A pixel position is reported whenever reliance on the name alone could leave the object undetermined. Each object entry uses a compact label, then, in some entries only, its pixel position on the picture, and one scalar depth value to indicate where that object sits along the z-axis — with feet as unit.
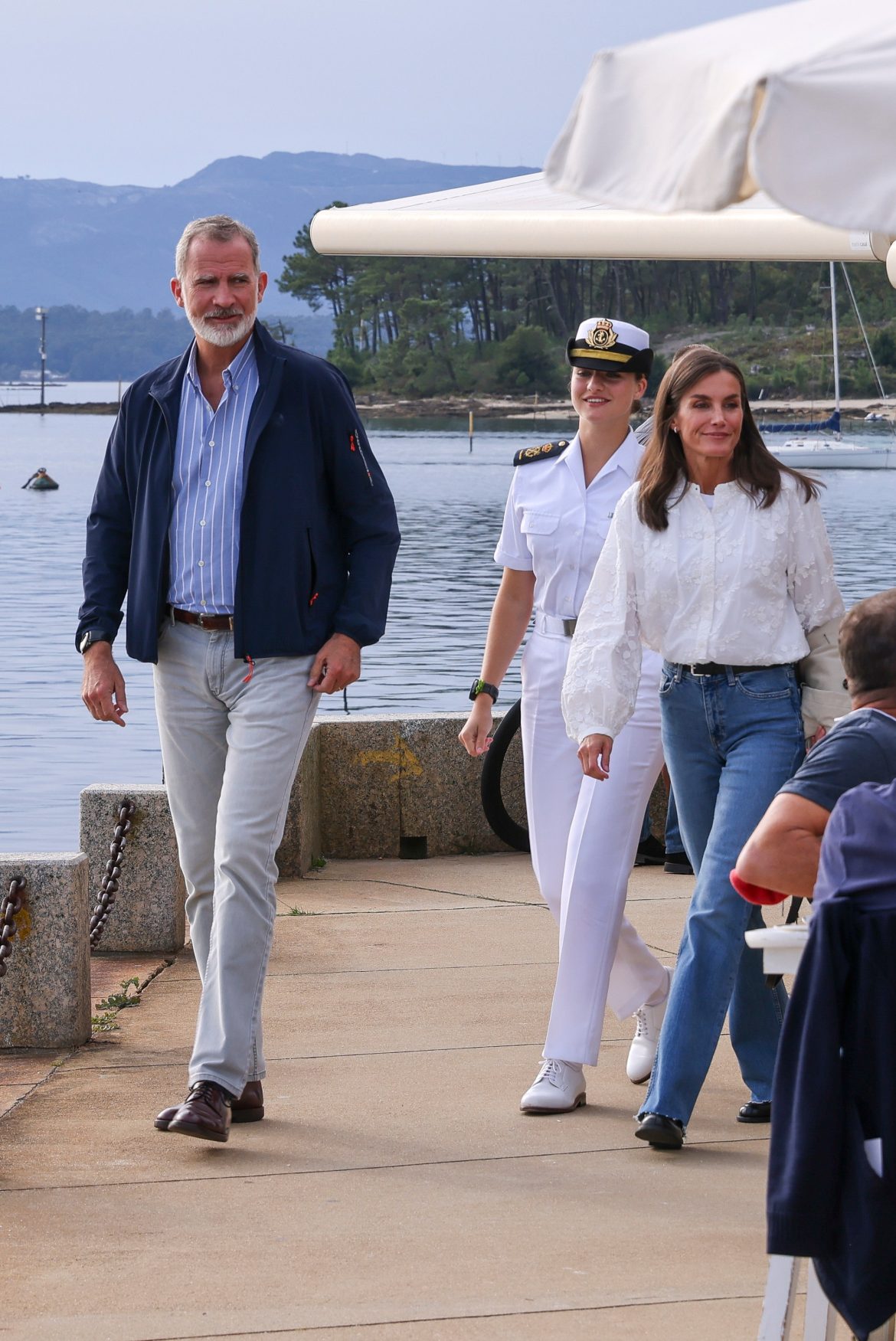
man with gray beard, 30.71
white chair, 19.25
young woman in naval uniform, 32.30
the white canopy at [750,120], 17.74
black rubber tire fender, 53.11
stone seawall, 54.39
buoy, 603.26
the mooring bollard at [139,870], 44.16
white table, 19.39
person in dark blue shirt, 20.16
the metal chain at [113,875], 43.70
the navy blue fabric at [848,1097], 18.01
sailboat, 569.23
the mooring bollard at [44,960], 36.50
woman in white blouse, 29.48
